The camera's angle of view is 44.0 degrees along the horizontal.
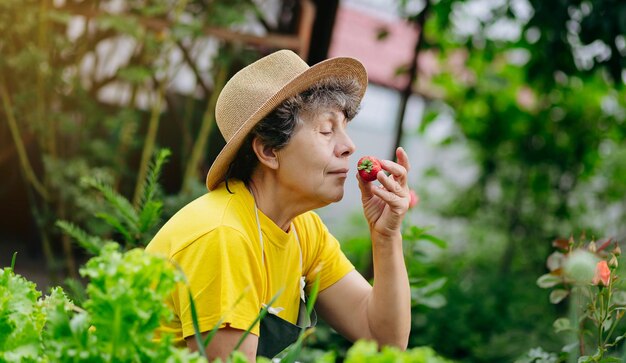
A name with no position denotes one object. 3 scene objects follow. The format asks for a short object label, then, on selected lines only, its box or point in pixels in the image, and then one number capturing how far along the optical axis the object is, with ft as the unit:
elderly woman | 5.69
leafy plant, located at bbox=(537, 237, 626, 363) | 5.60
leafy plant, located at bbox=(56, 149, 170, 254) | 7.18
